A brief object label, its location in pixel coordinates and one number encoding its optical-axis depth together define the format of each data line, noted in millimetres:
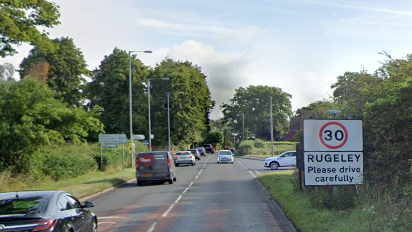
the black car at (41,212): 7691
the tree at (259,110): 111750
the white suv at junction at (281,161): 42191
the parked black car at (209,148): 110444
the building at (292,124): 98856
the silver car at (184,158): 50469
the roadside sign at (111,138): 35375
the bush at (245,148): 87200
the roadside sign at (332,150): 13195
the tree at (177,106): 68312
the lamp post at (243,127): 111750
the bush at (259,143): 88562
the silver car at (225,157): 54812
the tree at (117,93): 62875
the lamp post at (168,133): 62734
